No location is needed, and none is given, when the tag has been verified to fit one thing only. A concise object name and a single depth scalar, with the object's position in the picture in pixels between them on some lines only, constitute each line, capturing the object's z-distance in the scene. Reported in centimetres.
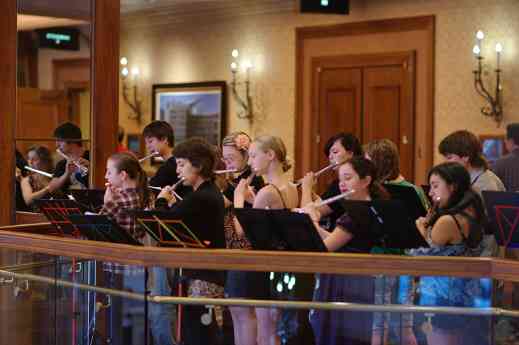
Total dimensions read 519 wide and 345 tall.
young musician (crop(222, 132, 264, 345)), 522
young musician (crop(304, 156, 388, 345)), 510
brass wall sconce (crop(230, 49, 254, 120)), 1689
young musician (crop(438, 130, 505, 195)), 747
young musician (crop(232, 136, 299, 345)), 680
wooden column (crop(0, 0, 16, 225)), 956
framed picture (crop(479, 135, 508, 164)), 1345
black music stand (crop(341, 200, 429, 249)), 536
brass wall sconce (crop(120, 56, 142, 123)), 1866
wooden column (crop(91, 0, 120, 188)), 976
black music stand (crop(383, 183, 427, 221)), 693
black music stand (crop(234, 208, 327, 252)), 532
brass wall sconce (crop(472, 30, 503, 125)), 1355
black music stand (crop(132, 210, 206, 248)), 555
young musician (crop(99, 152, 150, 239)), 697
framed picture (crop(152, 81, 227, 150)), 1746
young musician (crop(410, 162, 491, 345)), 510
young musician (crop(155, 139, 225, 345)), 532
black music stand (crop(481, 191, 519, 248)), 548
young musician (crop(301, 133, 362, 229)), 737
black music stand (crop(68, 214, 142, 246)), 588
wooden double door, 1498
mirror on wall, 982
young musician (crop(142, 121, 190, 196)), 866
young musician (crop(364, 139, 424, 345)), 509
